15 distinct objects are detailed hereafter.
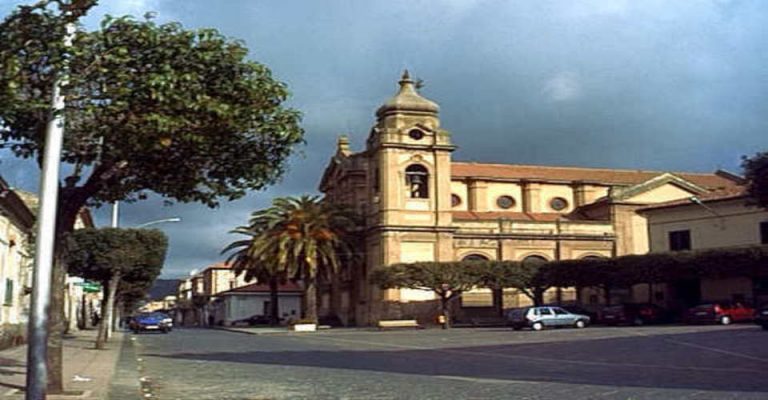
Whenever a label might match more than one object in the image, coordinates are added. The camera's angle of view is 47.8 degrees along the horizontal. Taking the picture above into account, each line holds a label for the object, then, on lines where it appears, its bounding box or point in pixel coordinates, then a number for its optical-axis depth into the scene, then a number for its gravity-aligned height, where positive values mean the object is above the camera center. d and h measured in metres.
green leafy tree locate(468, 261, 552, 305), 56.16 +2.37
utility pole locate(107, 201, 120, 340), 32.34 +0.04
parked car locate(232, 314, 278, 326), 77.88 -0.49
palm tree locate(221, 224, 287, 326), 59.28 +3.81
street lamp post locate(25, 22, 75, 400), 8.98 +0.36
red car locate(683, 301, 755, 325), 46.06 -0.28
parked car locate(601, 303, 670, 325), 50.22 -0.28
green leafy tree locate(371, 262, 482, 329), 55.04 +2.23
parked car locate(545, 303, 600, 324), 53.42 -0.05
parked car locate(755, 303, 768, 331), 35.19 -0.43
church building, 61.09 +8.13
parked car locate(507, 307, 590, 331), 47.94 -0.41
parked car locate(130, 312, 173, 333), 54.28 -0.37
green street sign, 36.67 +1.36
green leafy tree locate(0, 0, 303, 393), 9.89 +2.73
